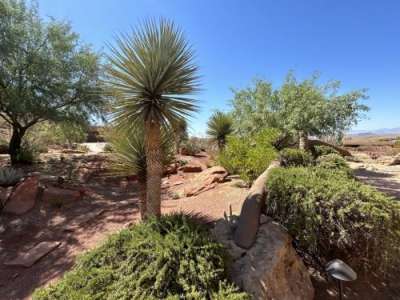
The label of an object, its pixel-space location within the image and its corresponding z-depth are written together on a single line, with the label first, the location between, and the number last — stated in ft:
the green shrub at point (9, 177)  22.03
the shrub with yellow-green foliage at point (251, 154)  19.74
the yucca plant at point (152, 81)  10.93
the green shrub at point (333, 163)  18.67
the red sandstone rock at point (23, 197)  19.17
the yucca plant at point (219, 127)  42.33
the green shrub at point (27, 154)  31.48
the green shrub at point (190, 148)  49.19
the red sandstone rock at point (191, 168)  34.40
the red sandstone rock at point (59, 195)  20.74
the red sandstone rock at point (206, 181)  23.34
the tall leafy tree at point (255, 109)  29.86
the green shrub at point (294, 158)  21.13
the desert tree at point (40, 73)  26.22
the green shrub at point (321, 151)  28.58
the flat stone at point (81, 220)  17.57
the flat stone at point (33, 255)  13.84
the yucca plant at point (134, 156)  14.24
